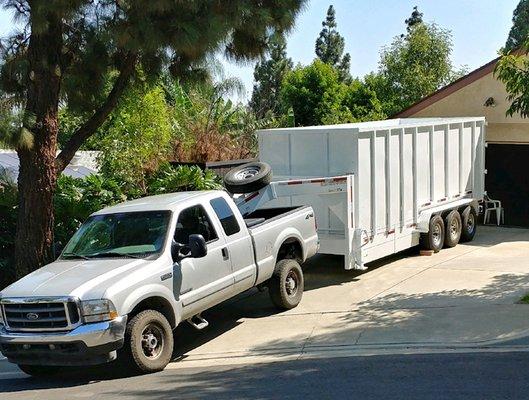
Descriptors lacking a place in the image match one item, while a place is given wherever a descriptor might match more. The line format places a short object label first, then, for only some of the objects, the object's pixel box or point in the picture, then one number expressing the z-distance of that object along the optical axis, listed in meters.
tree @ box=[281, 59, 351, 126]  33.16
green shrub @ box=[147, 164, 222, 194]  16.61
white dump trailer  13.48
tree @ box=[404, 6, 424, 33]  59.66
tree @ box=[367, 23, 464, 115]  30.45
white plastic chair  19.92
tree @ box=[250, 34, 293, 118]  51.91
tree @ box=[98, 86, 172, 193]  18.75
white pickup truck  8.66
